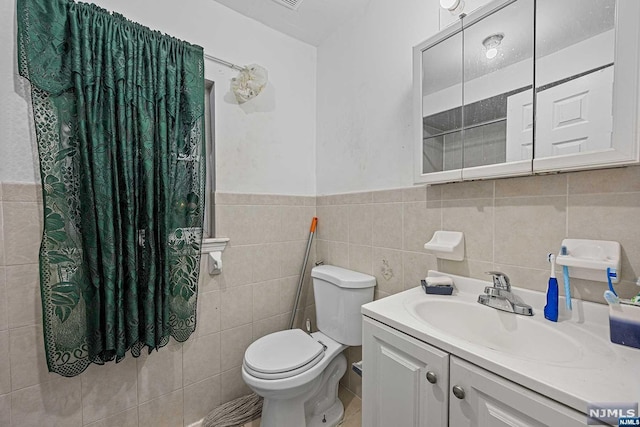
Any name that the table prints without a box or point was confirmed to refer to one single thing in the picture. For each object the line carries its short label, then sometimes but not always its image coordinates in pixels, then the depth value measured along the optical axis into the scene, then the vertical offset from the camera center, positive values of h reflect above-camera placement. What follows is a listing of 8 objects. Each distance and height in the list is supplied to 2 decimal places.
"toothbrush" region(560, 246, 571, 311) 0.82 -0.26
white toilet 1.21 -0.76
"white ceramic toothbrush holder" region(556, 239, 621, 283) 0.76 -0.16
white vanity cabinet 0.57 -0.50
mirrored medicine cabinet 0.73 +0.41
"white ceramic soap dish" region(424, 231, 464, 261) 1.11 -0.17
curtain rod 1.47 +0.85
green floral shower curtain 1.04 +0.14
